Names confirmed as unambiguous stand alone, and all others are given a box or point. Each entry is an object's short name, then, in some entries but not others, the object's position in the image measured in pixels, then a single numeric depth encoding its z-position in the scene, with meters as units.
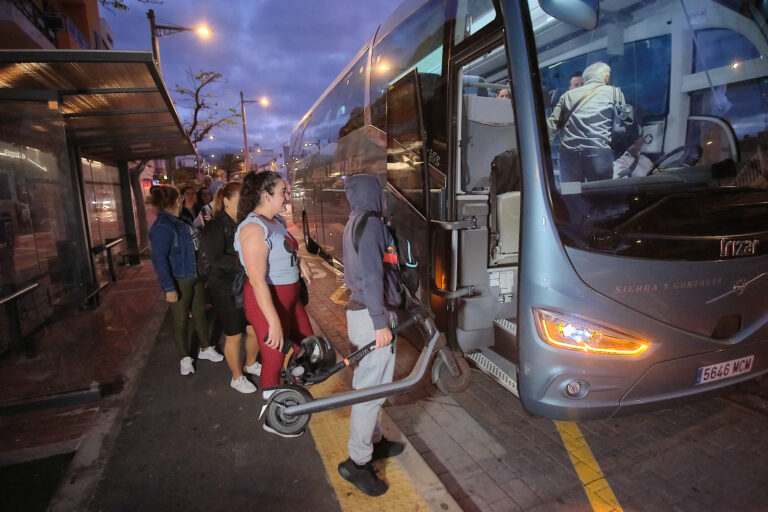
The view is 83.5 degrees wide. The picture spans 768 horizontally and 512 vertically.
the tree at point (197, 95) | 21.85
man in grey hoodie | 2.58
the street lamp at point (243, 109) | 29.97
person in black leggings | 3.91
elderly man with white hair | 2.79
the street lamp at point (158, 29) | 13.40
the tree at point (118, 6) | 6.94
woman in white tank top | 2.88
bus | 2.59
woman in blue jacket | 4.16
